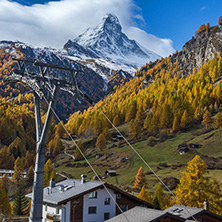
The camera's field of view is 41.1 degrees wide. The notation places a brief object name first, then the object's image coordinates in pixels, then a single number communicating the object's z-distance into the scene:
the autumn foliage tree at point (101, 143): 141.75
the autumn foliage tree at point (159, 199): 61.19
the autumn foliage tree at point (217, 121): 129.59
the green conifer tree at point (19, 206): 68.36
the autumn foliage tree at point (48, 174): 92.19
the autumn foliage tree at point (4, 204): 72.69
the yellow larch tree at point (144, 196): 64.55
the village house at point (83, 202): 38.88
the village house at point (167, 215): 31.10
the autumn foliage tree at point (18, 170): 120.94
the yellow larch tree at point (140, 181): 85.69
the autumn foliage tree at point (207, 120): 133.00
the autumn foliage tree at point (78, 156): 135.15
